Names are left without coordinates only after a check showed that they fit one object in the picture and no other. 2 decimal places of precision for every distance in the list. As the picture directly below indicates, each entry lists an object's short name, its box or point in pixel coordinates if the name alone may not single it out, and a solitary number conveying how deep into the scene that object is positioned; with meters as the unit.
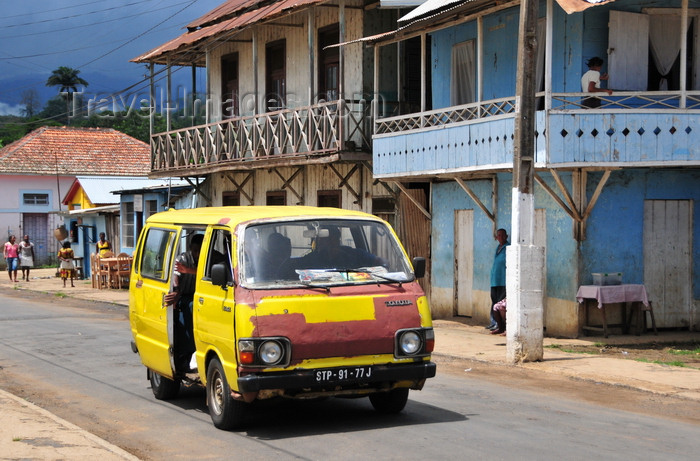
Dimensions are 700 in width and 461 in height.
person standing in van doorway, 9.63
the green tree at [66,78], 113.31
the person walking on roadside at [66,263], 34.28
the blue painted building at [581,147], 14.93
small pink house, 50.44
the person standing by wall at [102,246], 32.56
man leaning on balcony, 15.55
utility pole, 13.36
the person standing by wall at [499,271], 17.38
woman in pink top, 38.16
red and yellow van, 8.13
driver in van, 8.81
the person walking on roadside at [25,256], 37.94
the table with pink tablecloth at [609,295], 15.99
